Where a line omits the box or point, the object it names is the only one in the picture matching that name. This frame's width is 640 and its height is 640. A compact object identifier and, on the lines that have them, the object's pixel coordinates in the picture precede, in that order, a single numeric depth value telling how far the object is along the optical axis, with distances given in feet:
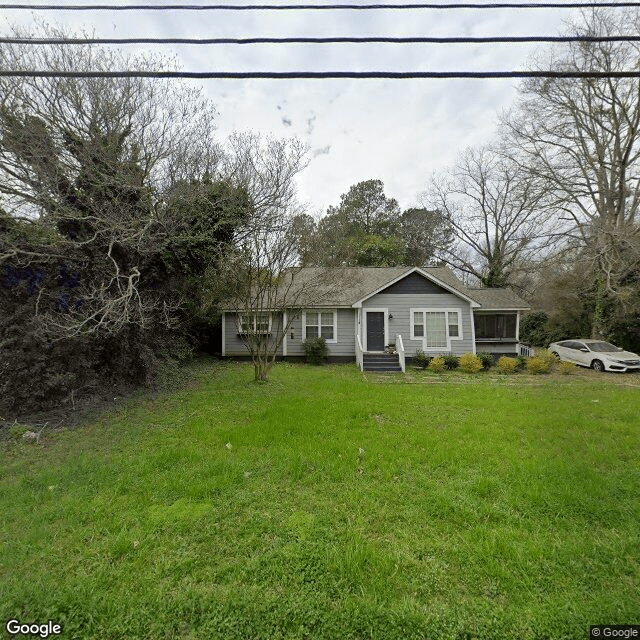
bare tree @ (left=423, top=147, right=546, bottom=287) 74.54
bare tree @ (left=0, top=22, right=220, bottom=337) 22.82
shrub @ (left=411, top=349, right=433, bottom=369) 43.39
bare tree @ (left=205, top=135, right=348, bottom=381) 30.63
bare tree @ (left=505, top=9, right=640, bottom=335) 46.91
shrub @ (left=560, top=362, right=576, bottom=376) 40.13
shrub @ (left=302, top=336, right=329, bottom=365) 46.78
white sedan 40.88
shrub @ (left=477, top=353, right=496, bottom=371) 42.09
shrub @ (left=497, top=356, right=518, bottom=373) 40.60
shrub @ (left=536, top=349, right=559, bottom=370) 41.06
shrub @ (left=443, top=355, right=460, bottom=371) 42.40
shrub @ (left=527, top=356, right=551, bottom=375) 39.91
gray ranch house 45.47
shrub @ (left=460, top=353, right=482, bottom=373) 40.65
